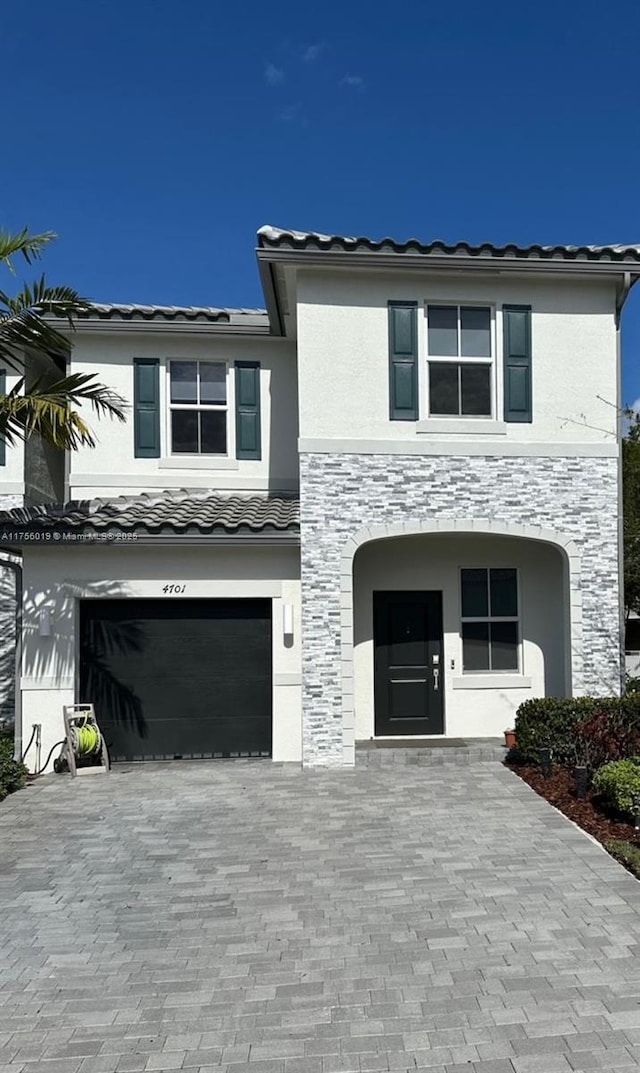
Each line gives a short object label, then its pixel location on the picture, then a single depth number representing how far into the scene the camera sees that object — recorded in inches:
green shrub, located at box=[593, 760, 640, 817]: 264.8
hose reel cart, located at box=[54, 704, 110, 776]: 361.7
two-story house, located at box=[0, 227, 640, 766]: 374.9
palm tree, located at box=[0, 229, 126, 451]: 335.3
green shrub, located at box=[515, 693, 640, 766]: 344.8
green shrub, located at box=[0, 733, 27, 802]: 332.8
